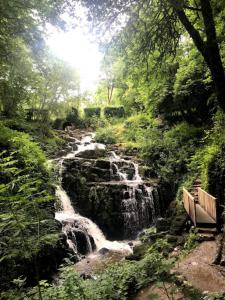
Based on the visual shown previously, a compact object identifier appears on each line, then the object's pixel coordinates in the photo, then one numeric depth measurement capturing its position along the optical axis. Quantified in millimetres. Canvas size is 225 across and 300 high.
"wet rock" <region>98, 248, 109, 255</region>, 8490
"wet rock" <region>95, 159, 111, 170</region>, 12997
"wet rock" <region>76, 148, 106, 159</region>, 14567
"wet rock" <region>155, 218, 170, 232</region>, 8673
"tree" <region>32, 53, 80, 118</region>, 15214
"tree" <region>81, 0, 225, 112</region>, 3500
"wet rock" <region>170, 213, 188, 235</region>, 7906
